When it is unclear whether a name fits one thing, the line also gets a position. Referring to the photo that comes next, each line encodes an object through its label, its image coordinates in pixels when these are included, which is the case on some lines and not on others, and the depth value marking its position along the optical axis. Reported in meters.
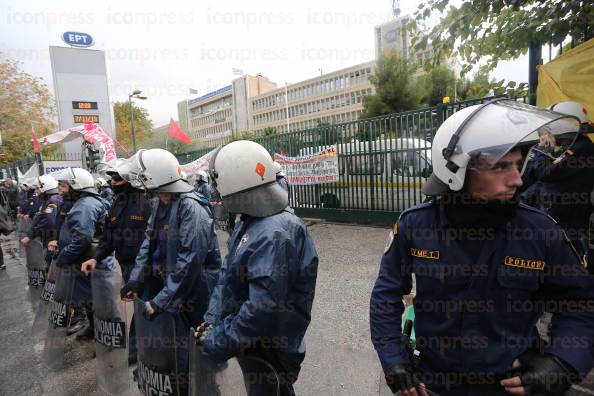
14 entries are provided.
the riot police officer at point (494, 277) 1.39
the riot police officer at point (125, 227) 3.80
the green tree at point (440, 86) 28.61
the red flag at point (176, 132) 12.75
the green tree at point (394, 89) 28.41
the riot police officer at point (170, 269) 2.43
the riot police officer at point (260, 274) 1.71
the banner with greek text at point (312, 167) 9.17
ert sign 26.12
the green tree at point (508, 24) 3.58
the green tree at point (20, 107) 23.39
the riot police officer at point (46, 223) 5.75
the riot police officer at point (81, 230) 3.99
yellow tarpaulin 3.60
